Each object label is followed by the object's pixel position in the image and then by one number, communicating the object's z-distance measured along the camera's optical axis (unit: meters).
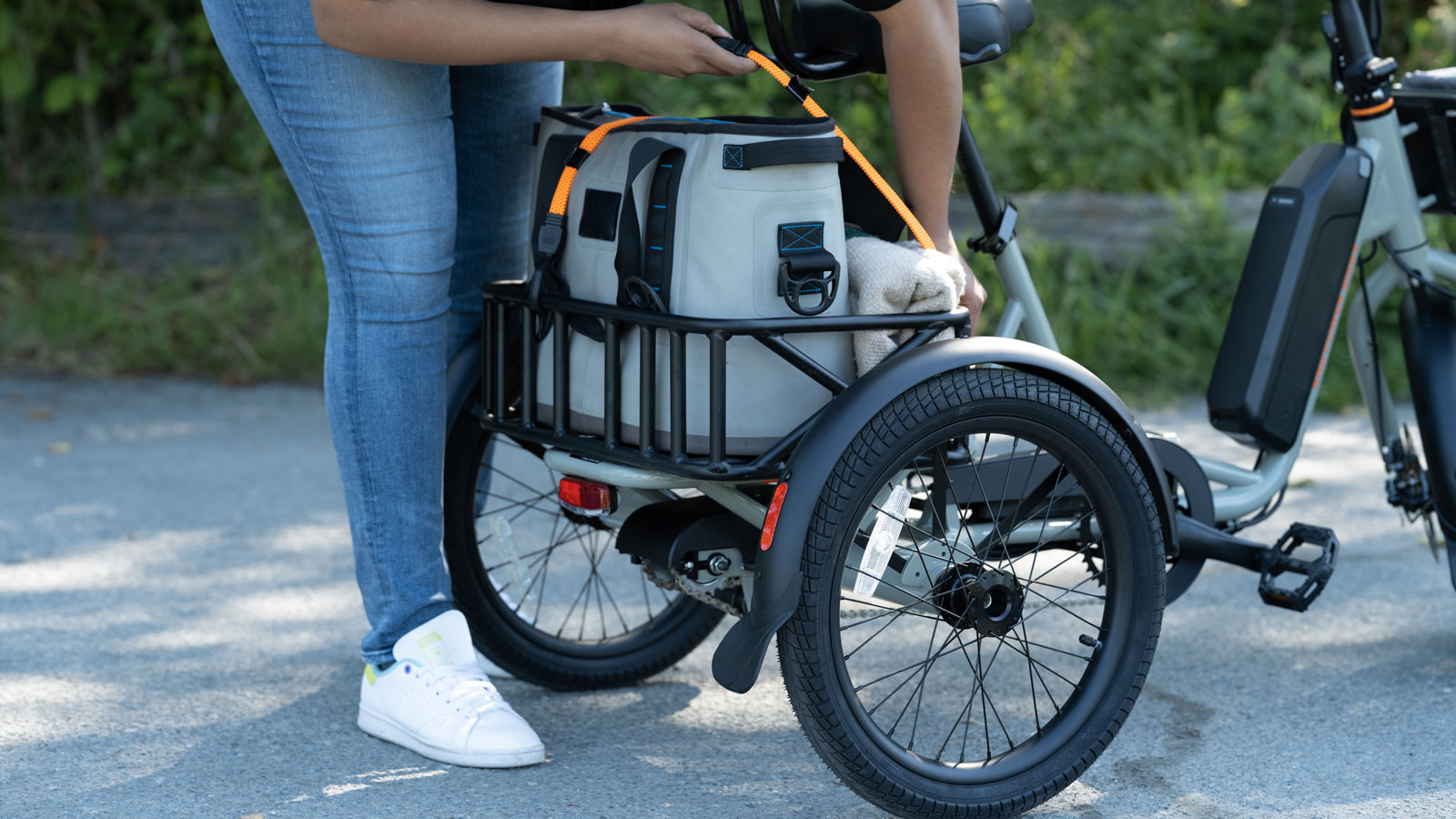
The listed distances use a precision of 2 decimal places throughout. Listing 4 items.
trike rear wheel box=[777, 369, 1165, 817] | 3.98
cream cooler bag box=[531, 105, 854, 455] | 3.97
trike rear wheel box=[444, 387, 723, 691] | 4.40
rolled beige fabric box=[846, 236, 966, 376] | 4.03
